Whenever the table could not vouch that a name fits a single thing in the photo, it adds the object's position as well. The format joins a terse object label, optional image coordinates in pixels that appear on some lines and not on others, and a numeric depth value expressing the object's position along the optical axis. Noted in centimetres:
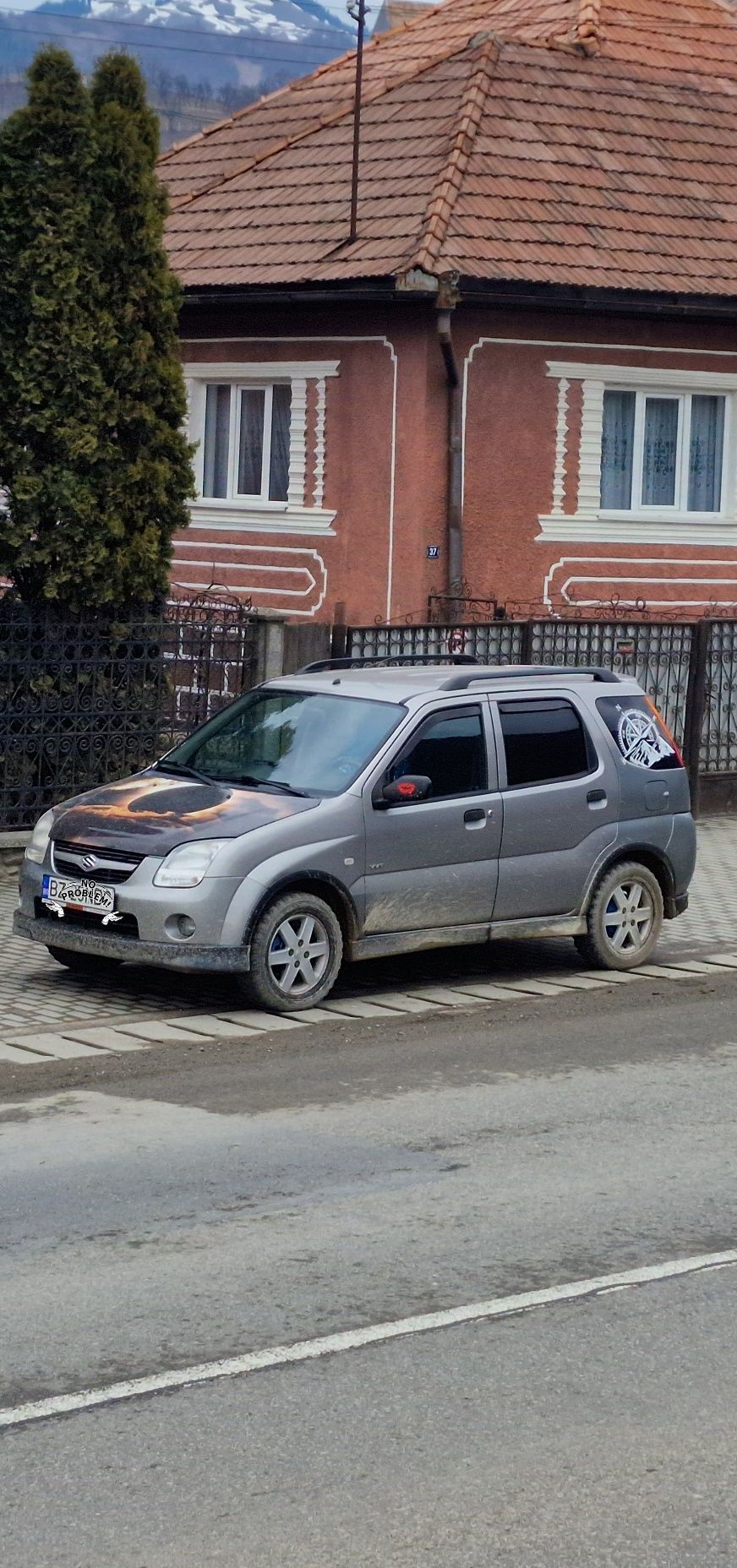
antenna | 2127
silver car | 999
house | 1998
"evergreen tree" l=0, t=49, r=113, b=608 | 1390
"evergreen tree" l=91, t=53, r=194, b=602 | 1426
